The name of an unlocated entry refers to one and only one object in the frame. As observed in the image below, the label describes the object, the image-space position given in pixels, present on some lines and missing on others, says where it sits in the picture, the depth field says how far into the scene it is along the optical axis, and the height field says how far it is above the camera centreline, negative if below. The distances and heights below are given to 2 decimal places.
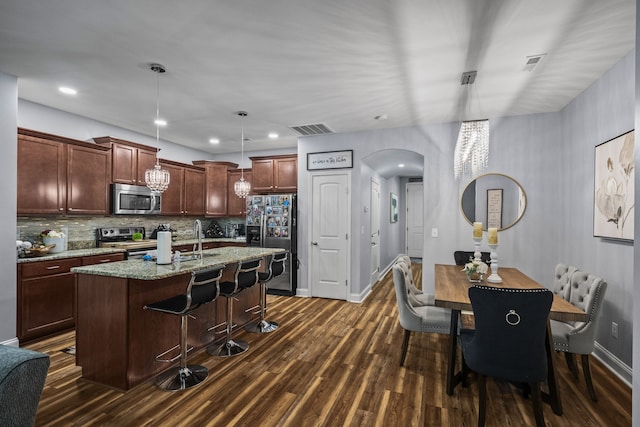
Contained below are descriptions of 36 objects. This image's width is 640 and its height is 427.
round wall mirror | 4.20 +0.18
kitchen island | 2.44 -0.91
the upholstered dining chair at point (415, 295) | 3.23 -0.90
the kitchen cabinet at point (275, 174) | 5.59 +0.70
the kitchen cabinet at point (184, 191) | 5.53 +0.39
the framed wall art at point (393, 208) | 7.91 +0.13
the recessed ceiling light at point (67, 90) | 3.39 +1.33
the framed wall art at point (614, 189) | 2.58 +0.23
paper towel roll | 2.76 -0.31
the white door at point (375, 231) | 5.84 -0.36
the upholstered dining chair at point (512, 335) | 1.86 -0.74
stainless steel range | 4.45 -0.47
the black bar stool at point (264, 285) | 3.64 -0.91
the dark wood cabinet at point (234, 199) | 6.43 +0.27
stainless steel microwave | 4.57 +0.17
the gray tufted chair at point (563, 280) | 2.78 -0.62
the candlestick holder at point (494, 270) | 2.86 -0.52
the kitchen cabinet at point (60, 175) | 3.56 +0.44
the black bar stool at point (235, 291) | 3.08 -0.78
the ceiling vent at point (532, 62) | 2.66 +1.34
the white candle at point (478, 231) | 3.06 -0.17
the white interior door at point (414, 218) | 9.21 -0.14
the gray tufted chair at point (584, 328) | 2.25 -0.88
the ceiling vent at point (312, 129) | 4.77 +1.32
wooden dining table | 2.07 -0.65
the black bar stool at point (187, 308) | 2.44 -0.76
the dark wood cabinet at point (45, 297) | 3.26 -0.95
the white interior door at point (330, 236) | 5.12 -0.39
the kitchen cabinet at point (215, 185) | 6.26 +0.54
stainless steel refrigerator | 5.29 -0.30
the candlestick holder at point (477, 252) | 3.11 -0.39
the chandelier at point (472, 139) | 2.99 +0.74
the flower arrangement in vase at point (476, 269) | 2.90 -0.52
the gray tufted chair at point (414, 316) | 2.75 -0.92
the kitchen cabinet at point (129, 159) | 4.56 +0.80
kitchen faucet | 3.19 -0.42
